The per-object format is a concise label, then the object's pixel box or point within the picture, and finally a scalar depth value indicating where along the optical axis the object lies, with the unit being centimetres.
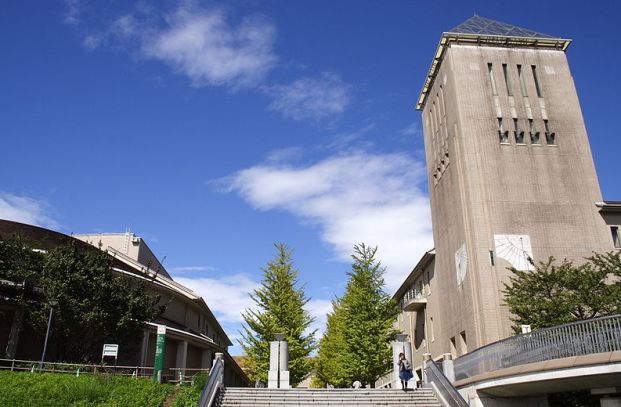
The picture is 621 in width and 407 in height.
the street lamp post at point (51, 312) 2344
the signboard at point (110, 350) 2309
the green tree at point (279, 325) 3409
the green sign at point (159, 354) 2308
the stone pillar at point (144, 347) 3047
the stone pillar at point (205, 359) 3733
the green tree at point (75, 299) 2562
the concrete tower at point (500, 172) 3039
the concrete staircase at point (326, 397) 1955
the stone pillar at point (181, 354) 3302
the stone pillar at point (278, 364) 2411
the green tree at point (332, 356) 3450
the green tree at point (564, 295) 2288
